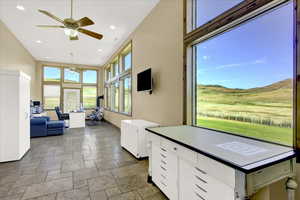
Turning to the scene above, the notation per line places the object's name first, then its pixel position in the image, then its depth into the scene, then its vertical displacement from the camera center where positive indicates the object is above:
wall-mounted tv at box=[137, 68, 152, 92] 3.96 +0.51
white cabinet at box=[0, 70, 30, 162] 3.38 -0.35
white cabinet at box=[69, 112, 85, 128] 7.55 -1.03
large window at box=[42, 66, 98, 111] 9.91 +0.88
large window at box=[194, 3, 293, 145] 1.64 +0.28
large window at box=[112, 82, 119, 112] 7.99 +0.14
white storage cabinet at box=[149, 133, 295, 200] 1.16 -0.71
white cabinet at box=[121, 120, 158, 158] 3.52 -0.91
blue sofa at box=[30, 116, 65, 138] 5.54 -1.05
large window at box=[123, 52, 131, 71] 6.56 +1.74
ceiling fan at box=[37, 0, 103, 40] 3.13 +1.56
